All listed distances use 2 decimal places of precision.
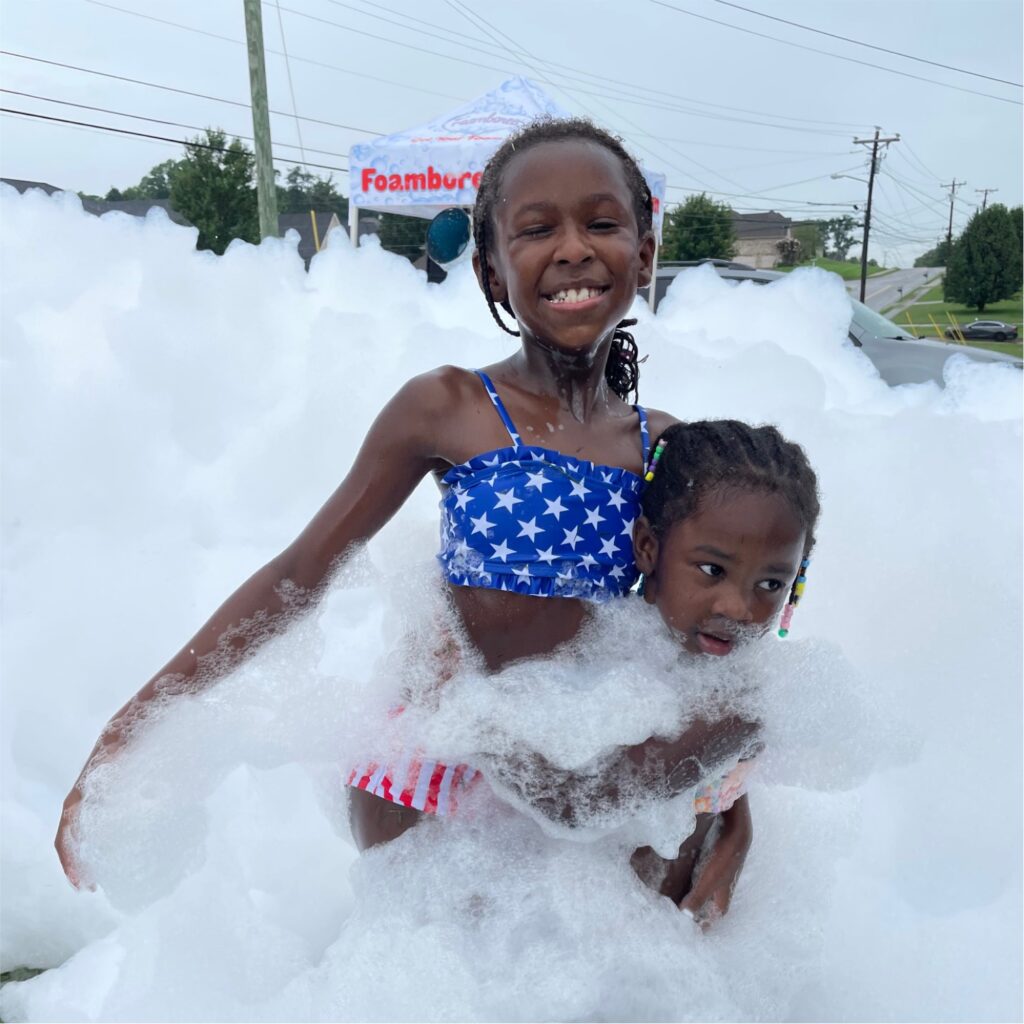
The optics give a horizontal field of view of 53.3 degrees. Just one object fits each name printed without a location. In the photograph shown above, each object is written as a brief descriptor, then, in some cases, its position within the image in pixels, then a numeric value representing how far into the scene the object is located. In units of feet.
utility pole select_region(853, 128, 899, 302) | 94.64
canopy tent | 22.11
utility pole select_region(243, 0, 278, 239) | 34.12
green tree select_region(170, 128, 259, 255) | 75.36
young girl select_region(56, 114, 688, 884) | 4.31
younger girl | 4.12
